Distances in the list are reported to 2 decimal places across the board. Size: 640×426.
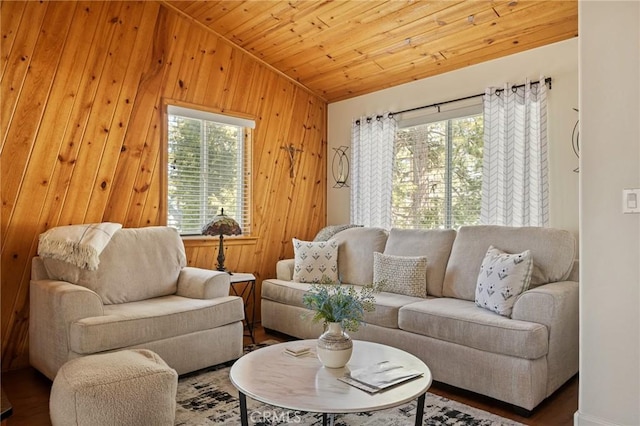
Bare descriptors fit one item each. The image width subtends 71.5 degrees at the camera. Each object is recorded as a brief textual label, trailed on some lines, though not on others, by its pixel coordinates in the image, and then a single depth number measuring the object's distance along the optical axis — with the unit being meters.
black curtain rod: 3.46
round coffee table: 1.67
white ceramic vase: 2.01
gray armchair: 2.60
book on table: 1.81
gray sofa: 2.46
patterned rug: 2.33
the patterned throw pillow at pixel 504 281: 2.71
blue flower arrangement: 2.00
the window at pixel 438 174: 3.94
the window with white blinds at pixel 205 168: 4.03
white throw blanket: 2.90
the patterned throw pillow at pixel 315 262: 3.98
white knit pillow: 3.39
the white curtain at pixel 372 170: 4.50
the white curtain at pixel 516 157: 3.46
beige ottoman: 1.91
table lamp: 3.70
